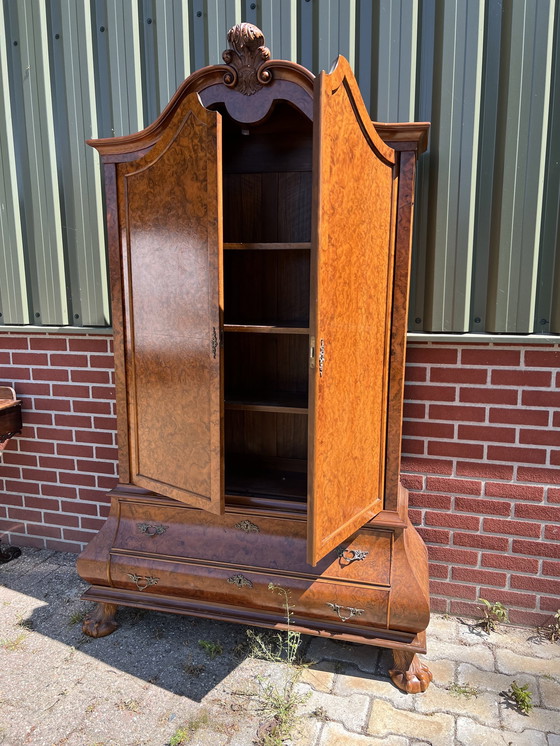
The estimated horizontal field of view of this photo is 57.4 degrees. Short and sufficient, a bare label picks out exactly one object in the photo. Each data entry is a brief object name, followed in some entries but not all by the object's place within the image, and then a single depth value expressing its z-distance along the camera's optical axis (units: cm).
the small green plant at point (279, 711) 191
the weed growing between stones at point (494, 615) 254
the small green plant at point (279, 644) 221
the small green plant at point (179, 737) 190
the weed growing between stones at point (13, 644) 242
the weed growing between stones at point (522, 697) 204
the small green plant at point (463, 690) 212
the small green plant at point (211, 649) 235
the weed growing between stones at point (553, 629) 246
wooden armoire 182
